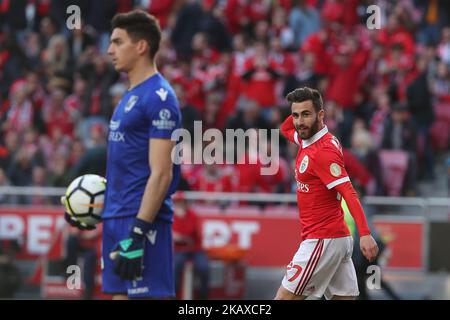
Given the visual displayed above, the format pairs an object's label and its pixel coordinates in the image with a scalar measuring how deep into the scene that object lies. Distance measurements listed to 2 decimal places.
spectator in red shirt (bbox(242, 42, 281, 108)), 16.33
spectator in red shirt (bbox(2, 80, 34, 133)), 16.92
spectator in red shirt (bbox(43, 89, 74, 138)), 16.86
